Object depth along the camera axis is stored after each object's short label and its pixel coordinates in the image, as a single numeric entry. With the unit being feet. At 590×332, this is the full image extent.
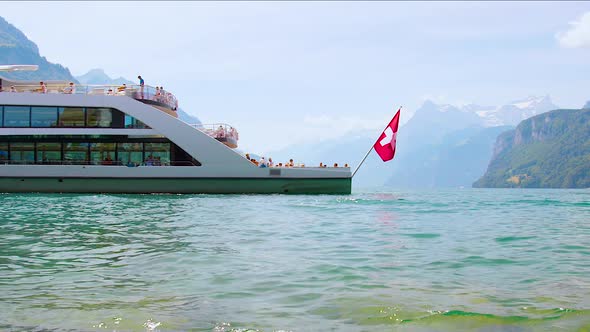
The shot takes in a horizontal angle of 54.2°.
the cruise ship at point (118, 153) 101.24
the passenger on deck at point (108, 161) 104.63
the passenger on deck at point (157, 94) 108.66
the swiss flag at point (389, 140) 101.30
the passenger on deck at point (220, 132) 112.98
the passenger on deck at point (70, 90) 107.24
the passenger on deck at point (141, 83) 106.26
